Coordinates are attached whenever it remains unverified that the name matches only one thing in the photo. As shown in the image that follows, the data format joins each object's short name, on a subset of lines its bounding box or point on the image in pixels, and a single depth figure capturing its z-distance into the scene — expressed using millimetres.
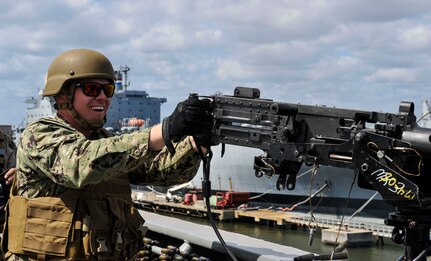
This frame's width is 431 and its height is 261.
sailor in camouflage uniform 2990
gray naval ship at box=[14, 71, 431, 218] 34531
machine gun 2766
